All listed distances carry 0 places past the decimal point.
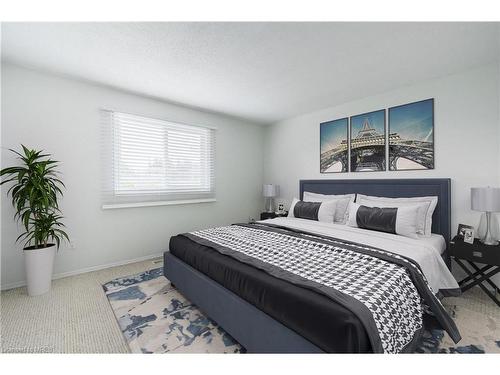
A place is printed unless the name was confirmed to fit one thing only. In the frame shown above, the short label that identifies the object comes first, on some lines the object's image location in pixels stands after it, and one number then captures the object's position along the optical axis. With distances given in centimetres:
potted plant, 229
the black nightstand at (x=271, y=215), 418
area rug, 160
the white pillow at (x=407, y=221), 236
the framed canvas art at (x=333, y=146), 352
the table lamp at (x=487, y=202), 207
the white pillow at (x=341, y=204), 318
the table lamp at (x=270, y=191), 433
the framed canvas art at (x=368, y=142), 312
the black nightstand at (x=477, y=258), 205
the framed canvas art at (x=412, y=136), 272
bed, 113
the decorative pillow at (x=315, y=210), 316
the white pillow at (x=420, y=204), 245
